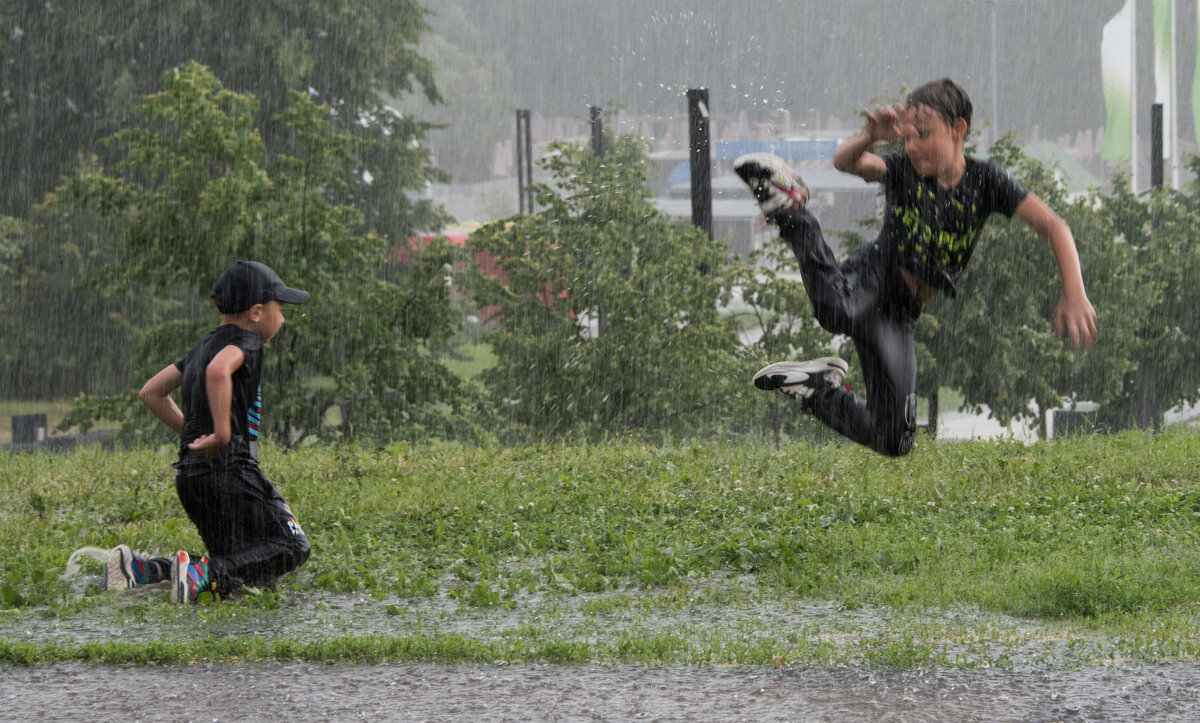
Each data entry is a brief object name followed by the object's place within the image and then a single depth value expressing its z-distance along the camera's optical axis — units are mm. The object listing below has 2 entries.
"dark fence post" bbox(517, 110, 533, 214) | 39625
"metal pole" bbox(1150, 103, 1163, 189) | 29891
